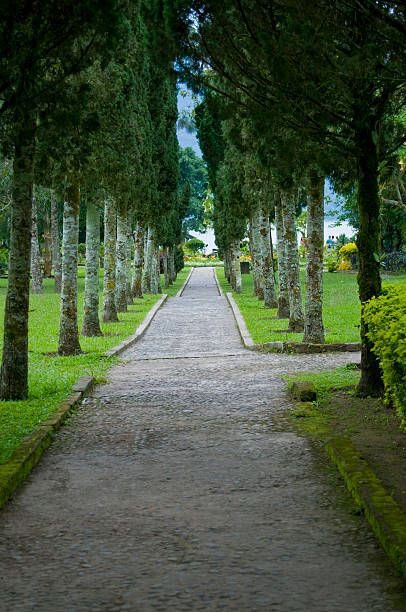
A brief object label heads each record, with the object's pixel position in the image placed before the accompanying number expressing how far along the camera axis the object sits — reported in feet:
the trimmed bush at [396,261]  136.98
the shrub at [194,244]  314.76
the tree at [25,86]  21.95
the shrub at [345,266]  170.14
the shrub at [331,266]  160.86
